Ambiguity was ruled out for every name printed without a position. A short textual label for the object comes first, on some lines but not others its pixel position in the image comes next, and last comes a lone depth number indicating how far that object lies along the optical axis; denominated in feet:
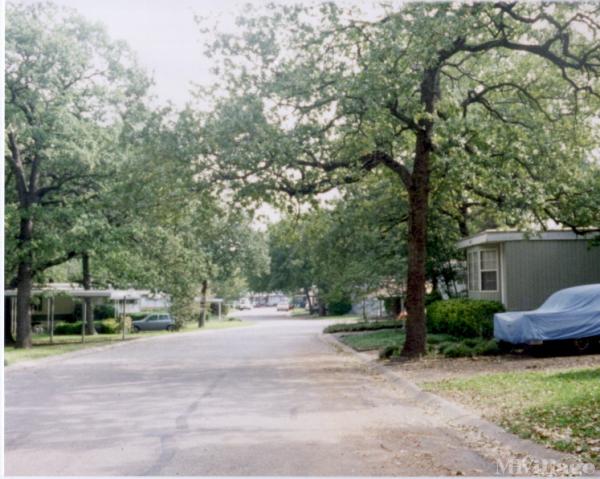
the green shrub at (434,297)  95.63
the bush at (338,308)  201.98
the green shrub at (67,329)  125.49
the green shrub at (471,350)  56.24
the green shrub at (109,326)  126.72
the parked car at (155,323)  134.31
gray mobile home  71.77
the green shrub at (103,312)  148.97
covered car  51.08
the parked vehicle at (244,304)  326.12
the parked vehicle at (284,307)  276.00
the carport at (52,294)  94.53
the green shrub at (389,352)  58.08
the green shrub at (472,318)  69.51
